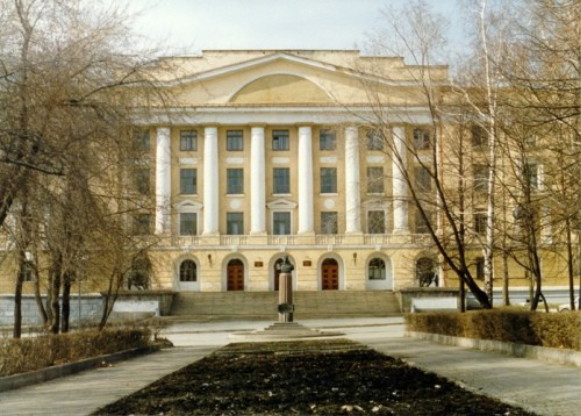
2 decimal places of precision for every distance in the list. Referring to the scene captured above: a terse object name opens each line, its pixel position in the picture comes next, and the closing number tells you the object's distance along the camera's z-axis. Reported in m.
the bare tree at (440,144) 26.58
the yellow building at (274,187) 67.62
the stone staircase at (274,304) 60.28
